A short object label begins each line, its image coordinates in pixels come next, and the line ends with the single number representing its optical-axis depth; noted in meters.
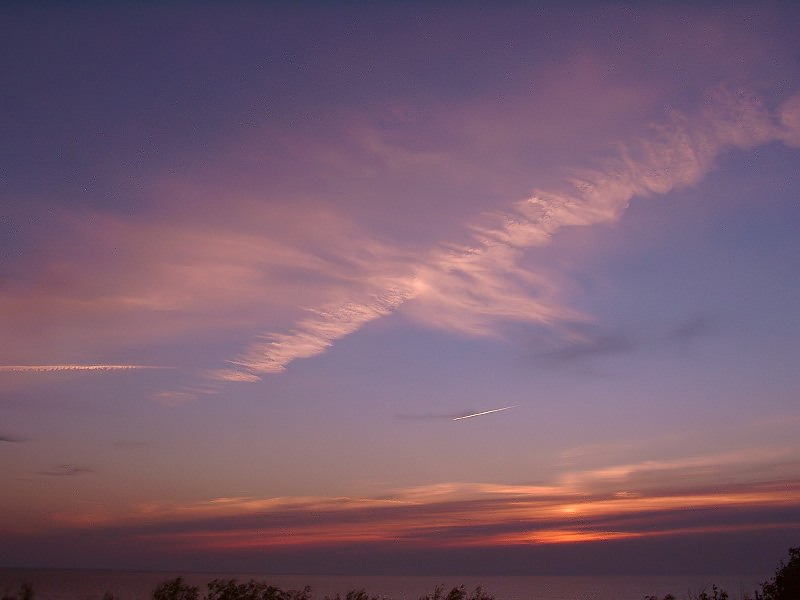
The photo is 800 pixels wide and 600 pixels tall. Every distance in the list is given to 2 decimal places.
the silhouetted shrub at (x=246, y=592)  29.07
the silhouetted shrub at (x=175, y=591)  27.83
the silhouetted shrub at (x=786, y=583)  29.45
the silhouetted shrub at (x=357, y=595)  31.23
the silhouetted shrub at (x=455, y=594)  30.72
